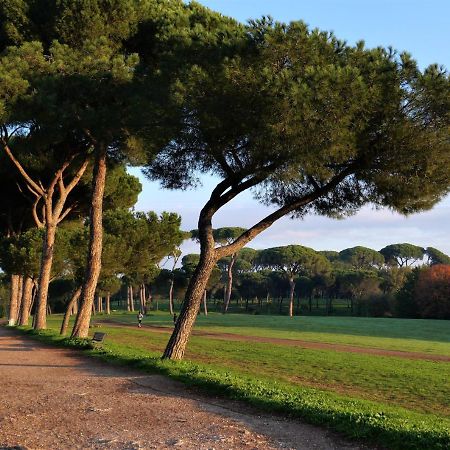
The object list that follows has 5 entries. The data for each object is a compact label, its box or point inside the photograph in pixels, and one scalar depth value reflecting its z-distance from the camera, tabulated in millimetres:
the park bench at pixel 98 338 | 14508
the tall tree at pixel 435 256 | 95750
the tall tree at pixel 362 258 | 98438
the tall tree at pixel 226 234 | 67125
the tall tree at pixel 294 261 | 74312
